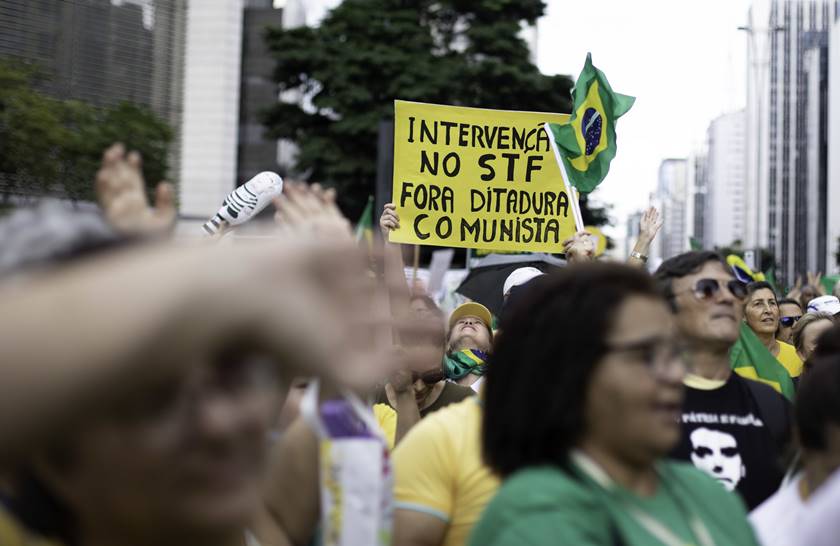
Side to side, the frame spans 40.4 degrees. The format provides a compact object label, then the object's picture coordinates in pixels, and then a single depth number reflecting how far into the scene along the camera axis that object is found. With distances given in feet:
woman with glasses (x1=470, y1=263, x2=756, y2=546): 6.59
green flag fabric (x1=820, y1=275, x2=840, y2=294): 50.41
